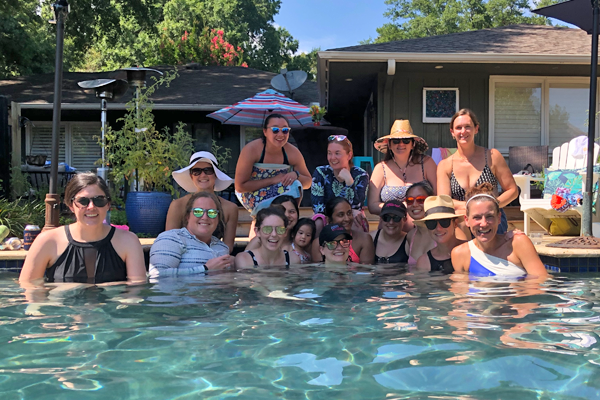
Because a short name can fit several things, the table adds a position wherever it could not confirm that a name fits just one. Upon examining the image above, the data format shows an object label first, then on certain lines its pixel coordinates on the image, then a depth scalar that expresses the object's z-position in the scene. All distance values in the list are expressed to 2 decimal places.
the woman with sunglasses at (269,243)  4.62
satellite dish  12.72
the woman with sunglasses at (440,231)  4.29
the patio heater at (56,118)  6.03
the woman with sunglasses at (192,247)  4.41
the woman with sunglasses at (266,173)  5.10
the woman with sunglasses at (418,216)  4.72
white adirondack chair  6.91
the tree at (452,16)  34.97
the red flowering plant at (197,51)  22.20
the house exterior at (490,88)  9.00
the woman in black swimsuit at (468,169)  4.63
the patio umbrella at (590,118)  5.66
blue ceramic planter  6.40
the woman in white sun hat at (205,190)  5.05
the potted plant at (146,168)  6.44
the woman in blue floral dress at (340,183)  5.02
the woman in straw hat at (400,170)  5.03
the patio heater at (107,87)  8.45
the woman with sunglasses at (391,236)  4.74
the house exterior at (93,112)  12.27
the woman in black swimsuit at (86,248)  3.72
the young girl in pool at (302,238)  4.86
